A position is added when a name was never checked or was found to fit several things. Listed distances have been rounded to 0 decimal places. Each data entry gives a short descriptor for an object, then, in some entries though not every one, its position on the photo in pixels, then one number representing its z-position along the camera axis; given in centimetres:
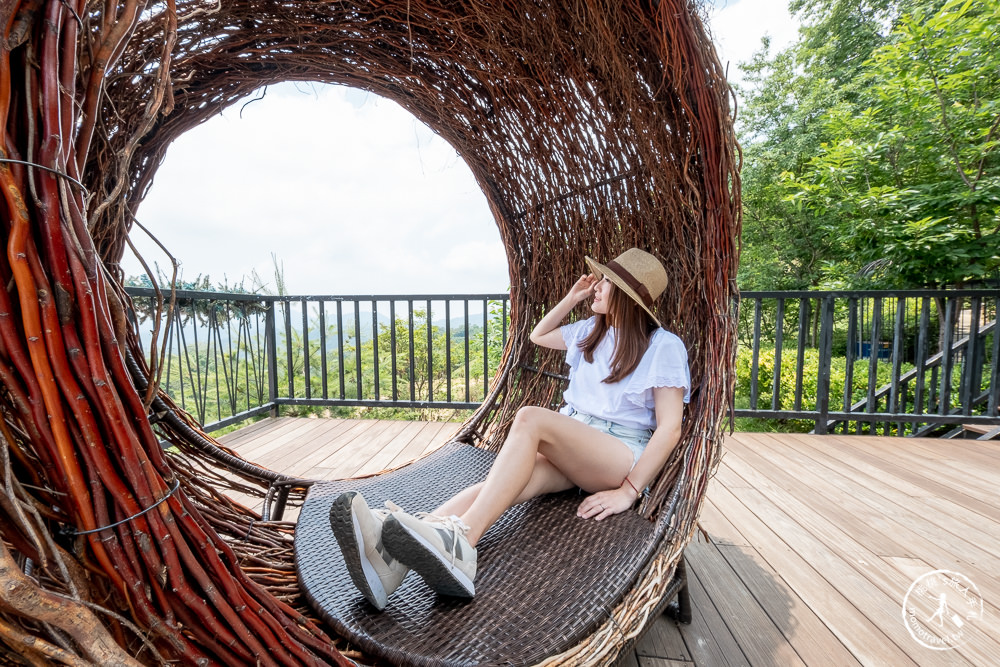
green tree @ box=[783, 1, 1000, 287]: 531
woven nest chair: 101
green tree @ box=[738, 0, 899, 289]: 1017
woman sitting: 96
